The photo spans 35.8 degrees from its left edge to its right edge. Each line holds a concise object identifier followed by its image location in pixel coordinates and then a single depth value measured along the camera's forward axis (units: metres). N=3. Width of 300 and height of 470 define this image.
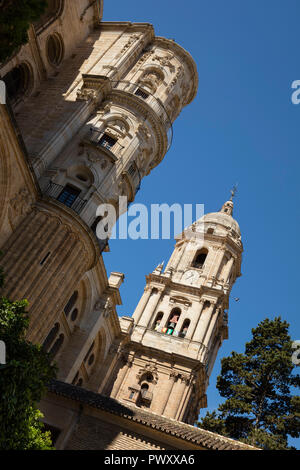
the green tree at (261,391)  27.19
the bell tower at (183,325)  36.97
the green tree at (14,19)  13.17
